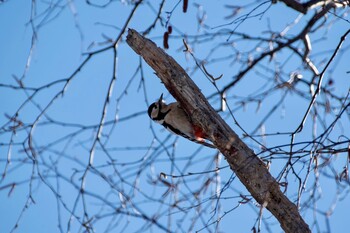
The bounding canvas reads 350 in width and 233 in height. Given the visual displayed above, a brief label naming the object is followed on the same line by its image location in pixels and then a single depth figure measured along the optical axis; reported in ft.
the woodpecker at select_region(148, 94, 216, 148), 28.91
